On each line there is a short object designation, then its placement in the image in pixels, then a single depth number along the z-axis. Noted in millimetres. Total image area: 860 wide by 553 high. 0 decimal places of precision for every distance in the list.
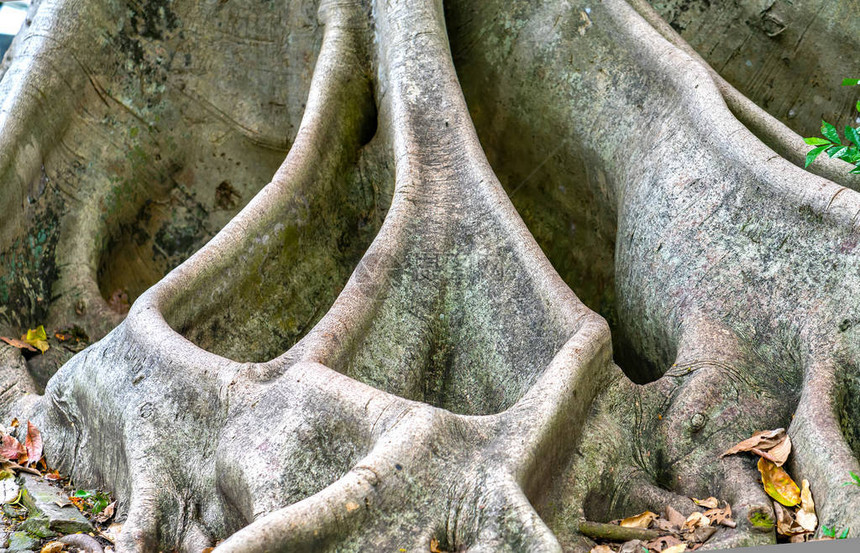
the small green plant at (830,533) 3072
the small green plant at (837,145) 2947
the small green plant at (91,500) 4035
